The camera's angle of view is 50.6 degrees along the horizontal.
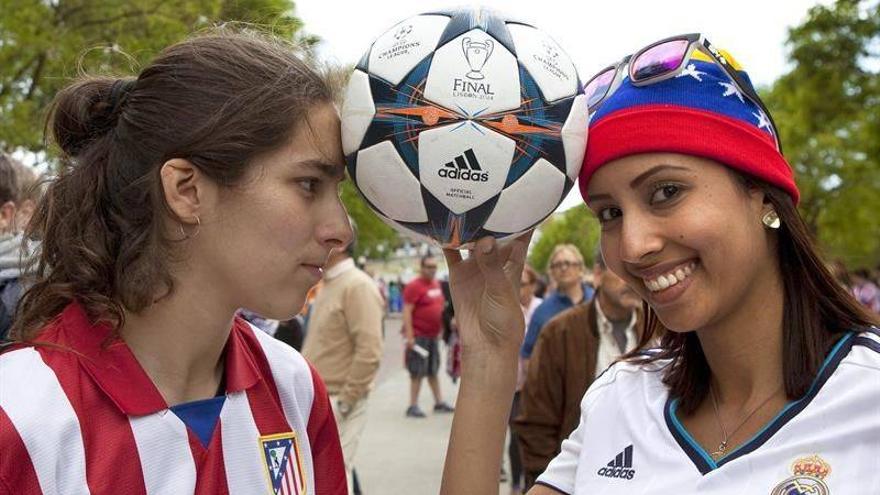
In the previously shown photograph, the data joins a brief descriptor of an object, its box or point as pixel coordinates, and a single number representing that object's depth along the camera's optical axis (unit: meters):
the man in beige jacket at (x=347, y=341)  6.53
